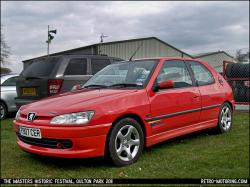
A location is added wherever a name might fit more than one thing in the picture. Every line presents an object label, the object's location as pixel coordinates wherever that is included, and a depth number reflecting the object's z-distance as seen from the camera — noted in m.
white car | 9.73
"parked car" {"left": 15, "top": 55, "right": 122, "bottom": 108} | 6.95
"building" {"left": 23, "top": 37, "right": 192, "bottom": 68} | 26.74
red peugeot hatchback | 3.93
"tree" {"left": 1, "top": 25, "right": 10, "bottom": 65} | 47.41
